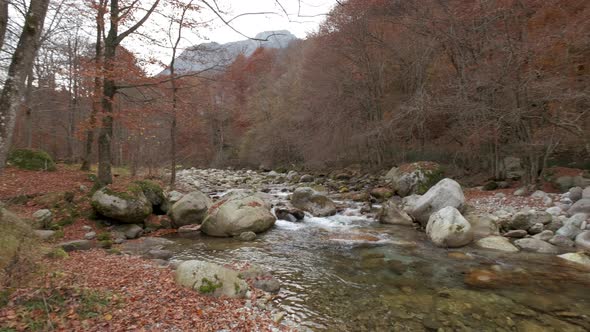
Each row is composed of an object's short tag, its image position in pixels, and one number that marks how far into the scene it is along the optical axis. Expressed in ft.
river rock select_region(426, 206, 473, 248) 27.17
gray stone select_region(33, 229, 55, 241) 24.41
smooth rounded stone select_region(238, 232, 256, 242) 30.10
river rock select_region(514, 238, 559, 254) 25.20
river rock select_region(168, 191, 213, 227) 34.22
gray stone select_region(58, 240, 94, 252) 23.45
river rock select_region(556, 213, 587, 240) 27.02
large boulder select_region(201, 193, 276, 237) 31.55
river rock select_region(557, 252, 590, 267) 22.30
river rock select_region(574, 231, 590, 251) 25.34
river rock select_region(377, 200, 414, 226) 36.01
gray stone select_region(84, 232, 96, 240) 27.53
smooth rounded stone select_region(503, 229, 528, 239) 28.73
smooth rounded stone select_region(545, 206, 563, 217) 31.09
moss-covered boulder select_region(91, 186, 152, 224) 30.04
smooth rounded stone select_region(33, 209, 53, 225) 27.58
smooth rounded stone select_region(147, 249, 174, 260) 23.85
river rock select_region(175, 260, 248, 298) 15.99
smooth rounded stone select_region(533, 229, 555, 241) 27.45
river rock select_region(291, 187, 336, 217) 40.47
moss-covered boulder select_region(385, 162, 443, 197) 49.16
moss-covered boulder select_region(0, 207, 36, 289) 12.01
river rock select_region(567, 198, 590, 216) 29.68
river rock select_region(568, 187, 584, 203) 33.94
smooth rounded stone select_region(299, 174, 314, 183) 76.33
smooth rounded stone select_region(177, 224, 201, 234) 33.04
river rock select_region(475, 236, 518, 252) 25.91
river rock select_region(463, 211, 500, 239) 28.89
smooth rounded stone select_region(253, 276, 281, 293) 18.04
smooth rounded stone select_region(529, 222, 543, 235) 29.09
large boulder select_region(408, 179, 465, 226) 33.09
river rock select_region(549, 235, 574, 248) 26.09
